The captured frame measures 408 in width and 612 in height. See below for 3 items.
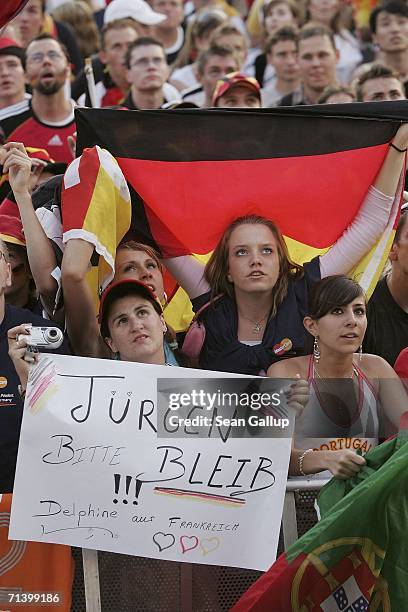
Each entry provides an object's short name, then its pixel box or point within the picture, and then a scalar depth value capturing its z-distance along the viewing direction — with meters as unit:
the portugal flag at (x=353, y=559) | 9.66
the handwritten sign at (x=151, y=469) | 10.09
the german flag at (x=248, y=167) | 12.45
